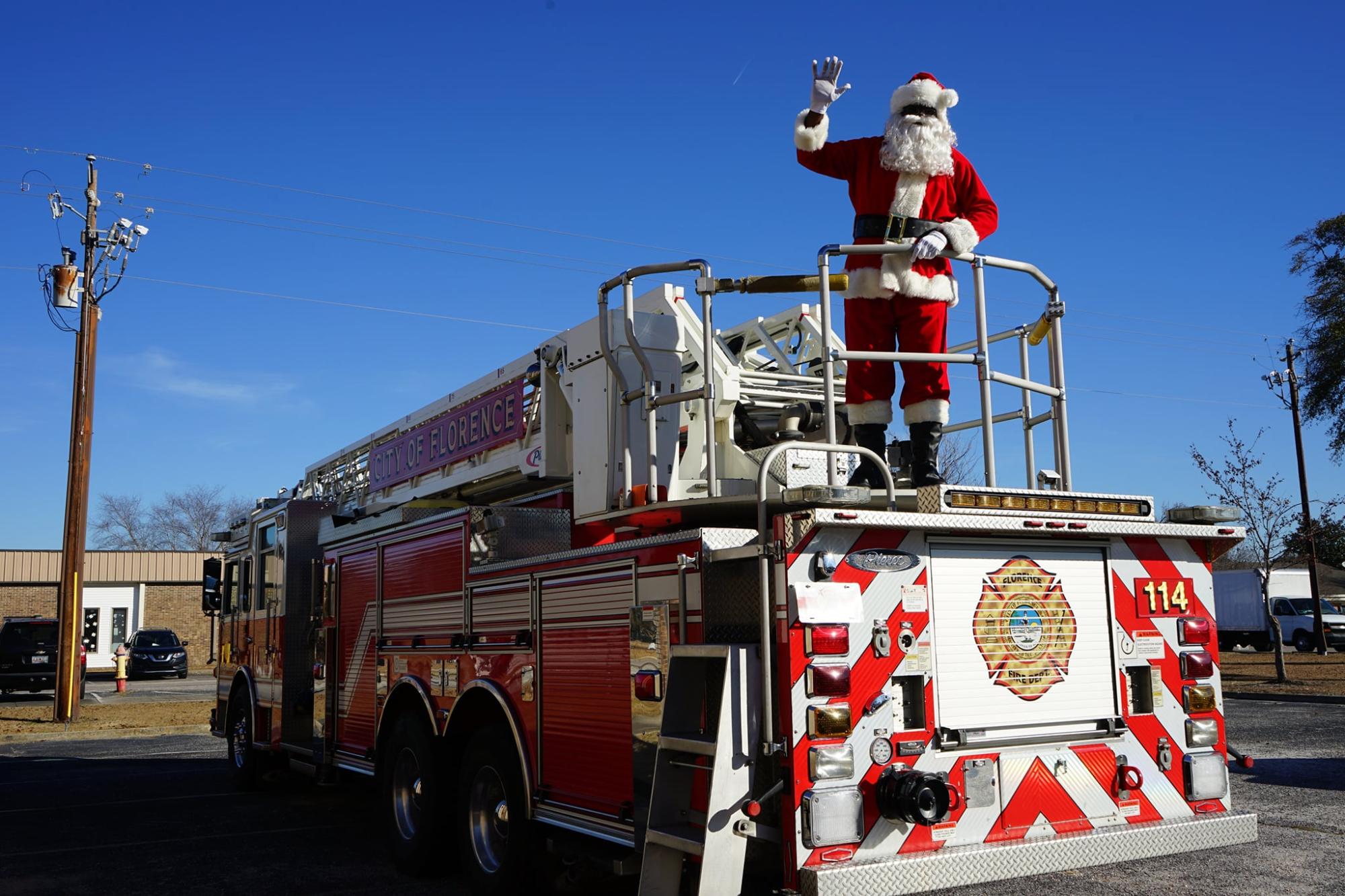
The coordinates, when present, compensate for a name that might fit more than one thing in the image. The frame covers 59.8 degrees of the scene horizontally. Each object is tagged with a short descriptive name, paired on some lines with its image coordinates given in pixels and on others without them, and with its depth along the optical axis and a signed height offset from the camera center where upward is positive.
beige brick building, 40.84 +1.47
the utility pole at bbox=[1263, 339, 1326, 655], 31.81 +4.91
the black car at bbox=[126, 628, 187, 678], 34.16 -0.60
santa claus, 5.70 +1.91
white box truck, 36.09 -0.06
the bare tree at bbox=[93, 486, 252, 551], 76.81 +6.88
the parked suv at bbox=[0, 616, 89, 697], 27.50 -0.40
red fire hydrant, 29.11 -0.81
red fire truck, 4.32 -0.11
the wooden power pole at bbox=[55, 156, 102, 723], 19.05 +1.89
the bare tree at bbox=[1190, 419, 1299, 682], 22.86 +1.92
